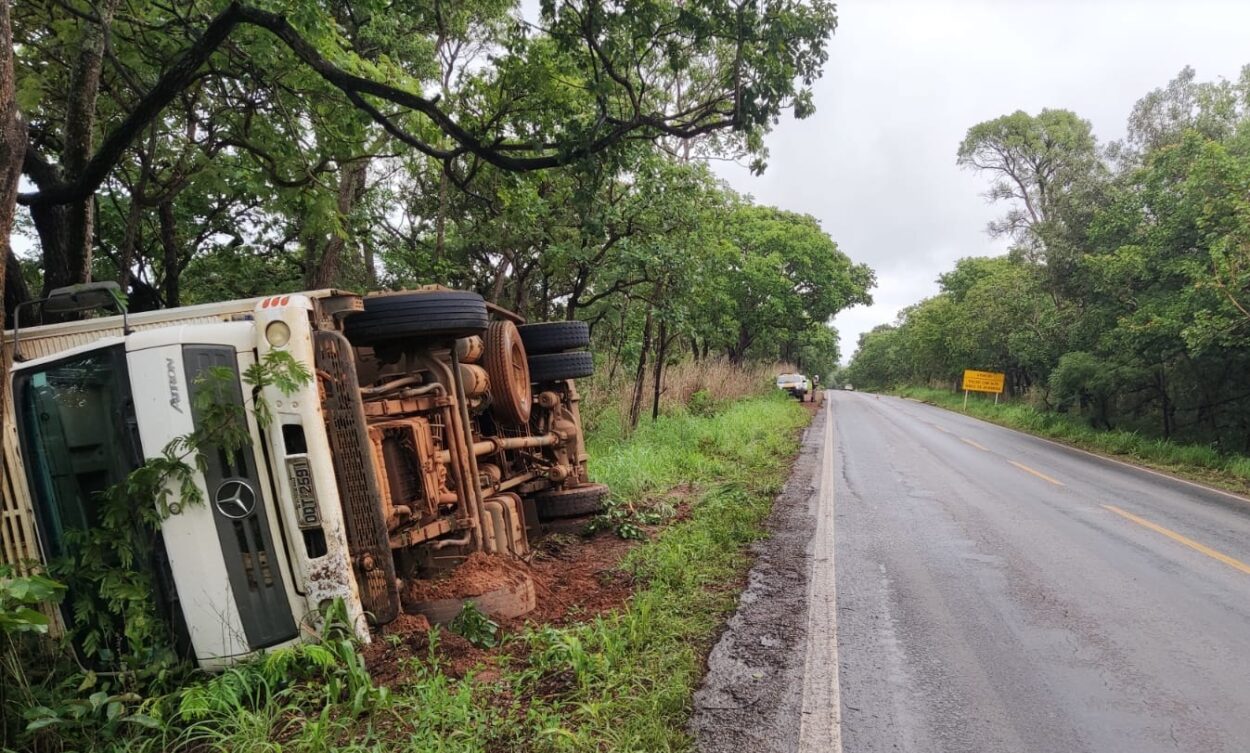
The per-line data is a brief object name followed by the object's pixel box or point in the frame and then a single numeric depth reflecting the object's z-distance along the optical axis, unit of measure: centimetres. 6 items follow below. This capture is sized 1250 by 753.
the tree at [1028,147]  3262
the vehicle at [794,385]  3400
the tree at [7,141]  319
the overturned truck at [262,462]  307
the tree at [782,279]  3294
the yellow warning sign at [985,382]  3416
